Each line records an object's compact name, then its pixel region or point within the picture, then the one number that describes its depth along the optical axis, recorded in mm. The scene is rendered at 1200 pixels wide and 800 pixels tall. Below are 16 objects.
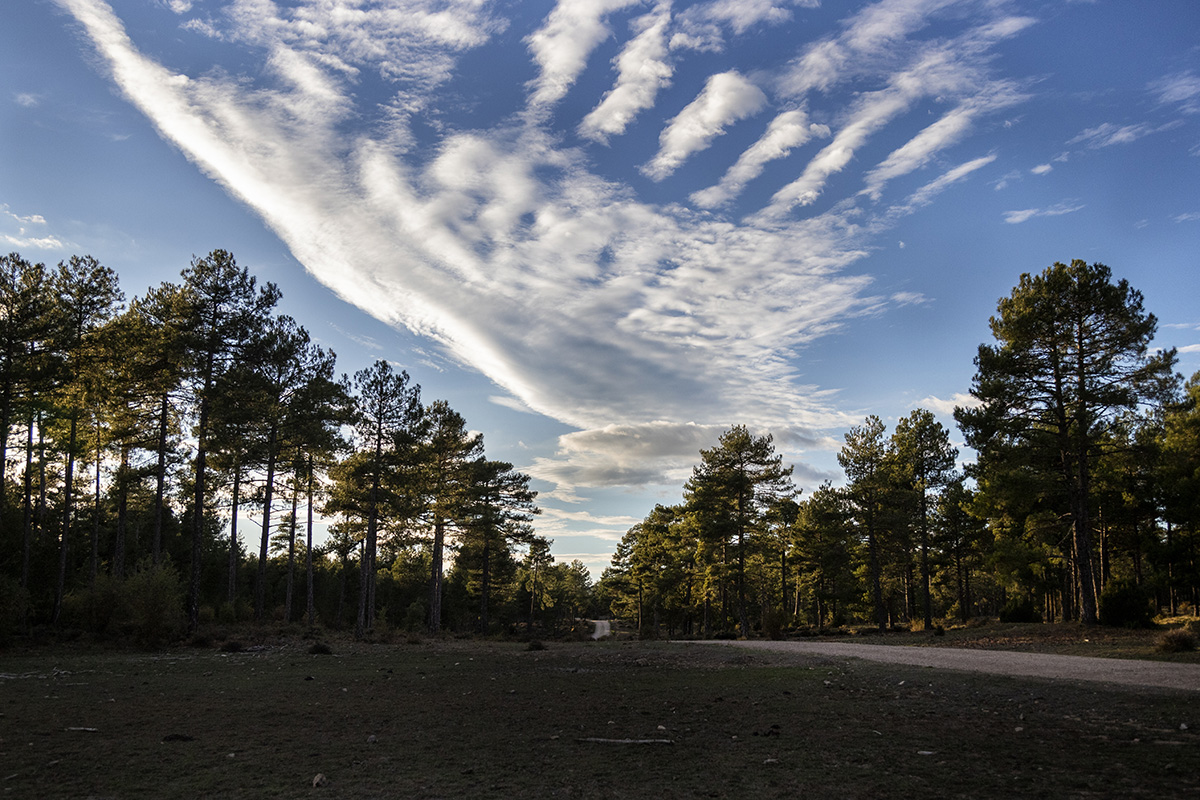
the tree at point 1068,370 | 21734
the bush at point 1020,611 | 28547
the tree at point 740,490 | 36625
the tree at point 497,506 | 38344
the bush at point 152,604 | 18562
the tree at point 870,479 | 34312
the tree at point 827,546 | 38281
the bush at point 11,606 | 17094
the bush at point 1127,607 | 20359
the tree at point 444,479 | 35438
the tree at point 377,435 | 27438
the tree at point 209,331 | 22375
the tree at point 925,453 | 37812
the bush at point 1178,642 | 13797
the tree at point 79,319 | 21844
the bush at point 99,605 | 19703
